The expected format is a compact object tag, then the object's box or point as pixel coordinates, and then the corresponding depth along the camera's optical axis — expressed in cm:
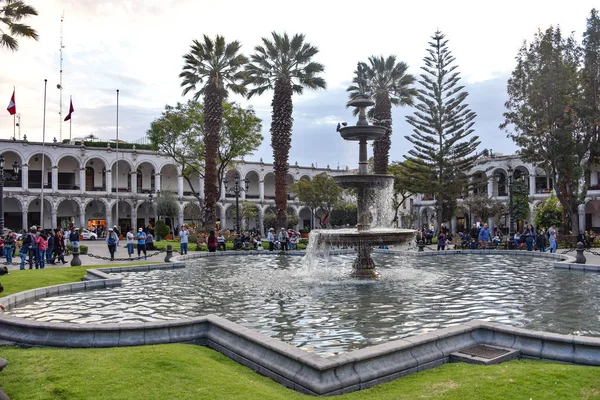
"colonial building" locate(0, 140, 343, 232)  4088
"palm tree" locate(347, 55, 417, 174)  3462
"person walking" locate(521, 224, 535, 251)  2112
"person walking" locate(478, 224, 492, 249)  2236
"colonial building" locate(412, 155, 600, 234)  4194
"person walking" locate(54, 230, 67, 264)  1800
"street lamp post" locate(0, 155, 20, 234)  1772
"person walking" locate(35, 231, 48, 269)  1612
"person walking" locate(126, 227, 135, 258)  1969
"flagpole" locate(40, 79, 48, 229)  3422
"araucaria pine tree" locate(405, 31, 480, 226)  3441
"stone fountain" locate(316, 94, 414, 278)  1178
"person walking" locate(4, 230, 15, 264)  1764
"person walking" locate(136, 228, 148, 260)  1881
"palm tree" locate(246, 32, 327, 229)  2958
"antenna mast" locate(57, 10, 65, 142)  4481
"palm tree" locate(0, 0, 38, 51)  1611
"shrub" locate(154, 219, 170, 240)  3425
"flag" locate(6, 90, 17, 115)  2991
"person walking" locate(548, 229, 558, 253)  1999
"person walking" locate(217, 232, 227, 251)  2369
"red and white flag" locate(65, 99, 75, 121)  3642
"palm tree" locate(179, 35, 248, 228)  2894
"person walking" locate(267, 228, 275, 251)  2433
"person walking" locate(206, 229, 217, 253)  2120
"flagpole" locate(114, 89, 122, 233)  4261
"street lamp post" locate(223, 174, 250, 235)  2879
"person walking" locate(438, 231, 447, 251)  2301
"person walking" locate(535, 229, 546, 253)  2174
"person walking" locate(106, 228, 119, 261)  1844
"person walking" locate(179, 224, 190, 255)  2045
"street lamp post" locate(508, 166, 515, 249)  2342
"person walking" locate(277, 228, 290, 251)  2291
